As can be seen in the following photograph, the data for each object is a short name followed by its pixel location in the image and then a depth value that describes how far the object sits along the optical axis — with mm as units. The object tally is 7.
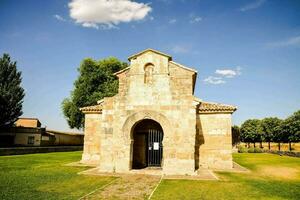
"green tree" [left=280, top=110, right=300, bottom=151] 48812
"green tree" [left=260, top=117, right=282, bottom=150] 55094
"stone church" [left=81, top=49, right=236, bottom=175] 14414
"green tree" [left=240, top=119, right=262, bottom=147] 57156
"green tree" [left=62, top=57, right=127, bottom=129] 35656
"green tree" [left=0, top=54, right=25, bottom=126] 33656
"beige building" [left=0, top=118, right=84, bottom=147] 36900
